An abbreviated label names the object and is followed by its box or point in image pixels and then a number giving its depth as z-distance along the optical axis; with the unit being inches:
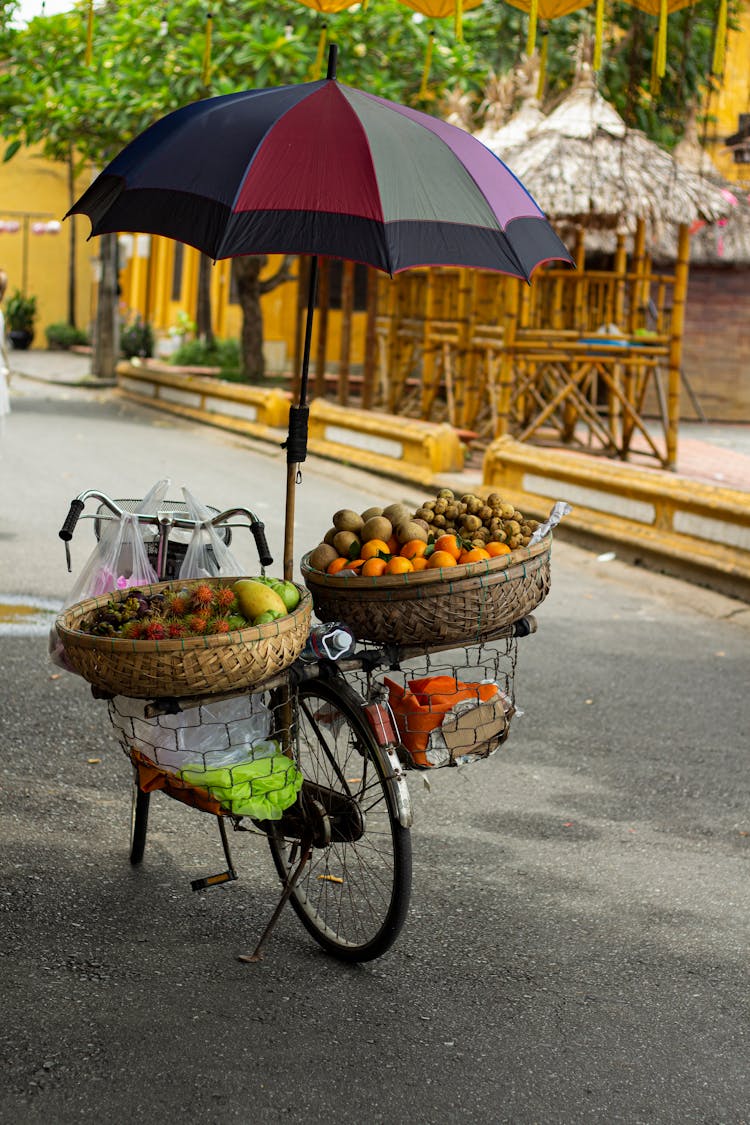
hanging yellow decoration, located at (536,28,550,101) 298.2
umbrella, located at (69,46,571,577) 146.4
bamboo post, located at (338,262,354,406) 756.0
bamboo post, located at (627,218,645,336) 594.7
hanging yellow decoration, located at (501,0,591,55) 288.8
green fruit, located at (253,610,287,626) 146.7
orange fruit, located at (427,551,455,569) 156.3
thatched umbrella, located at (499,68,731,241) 538.6
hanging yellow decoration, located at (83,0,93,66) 291.3
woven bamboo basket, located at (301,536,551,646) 151.9
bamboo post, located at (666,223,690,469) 558.3
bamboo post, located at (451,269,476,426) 639.1
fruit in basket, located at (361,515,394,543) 164.2
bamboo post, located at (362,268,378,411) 738.2
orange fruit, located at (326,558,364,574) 160.4
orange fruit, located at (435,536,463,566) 159.8
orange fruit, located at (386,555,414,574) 155.6
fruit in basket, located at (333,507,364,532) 167.6
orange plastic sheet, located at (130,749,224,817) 153.9
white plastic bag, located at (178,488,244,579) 170.2
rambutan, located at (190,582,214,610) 147.7
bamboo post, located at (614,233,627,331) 652.3
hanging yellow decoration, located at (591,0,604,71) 267.9
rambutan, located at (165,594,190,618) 148.4
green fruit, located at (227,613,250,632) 145.2
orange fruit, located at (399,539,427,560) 161.5
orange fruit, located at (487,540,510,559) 160.7
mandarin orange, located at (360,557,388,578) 155.9
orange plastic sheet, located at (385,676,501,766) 156.6
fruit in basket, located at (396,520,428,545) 163.3
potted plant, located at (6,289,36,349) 1651.1
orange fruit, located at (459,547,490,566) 158.4
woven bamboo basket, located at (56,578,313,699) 138.0
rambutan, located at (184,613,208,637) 143.8
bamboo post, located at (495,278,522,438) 568.1
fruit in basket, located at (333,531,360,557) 163.8
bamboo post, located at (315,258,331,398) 782.5
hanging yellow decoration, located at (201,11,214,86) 293.9
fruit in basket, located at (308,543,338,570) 161.2
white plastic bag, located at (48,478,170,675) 171.8
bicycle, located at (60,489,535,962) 148.6
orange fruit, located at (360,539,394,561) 161.2
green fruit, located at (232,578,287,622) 147.8
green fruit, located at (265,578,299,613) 153.3
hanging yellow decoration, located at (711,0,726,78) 278.1
